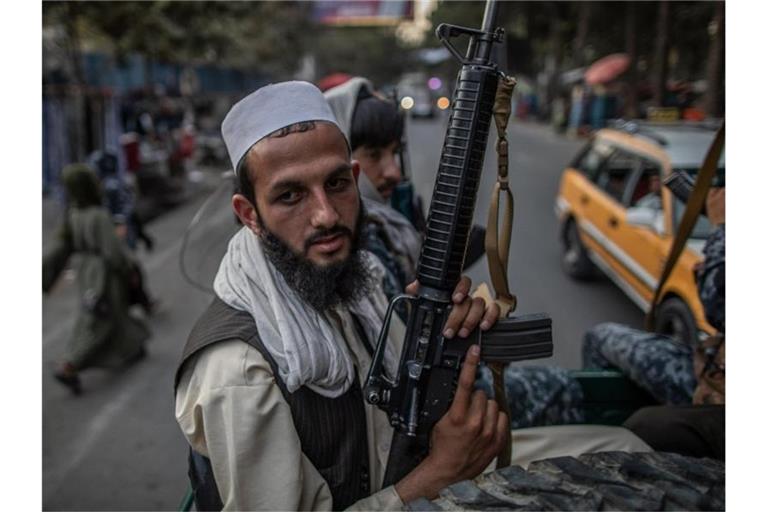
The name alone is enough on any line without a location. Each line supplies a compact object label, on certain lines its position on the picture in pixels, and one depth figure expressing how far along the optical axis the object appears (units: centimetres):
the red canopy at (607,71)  2322
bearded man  146
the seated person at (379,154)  246
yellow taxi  445
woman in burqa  512
